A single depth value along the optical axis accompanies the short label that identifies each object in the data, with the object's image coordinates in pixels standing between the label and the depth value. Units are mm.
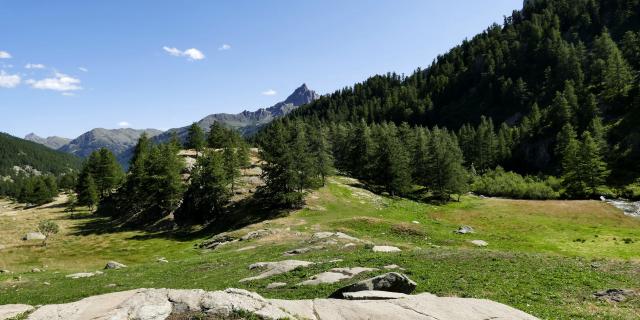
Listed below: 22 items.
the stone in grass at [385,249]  39262
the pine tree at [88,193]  109875
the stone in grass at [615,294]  20644
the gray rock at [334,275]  25188
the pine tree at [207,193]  80812
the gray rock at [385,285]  19734
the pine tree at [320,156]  92250
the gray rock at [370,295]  18453
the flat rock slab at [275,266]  29800
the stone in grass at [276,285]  25853
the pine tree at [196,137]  125075
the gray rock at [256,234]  57875
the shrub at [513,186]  106500
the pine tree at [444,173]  94062
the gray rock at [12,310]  16166
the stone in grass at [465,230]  58125
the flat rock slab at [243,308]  15227
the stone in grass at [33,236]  79512
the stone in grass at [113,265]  47069
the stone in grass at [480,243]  50094
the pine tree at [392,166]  93562
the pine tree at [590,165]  97312
